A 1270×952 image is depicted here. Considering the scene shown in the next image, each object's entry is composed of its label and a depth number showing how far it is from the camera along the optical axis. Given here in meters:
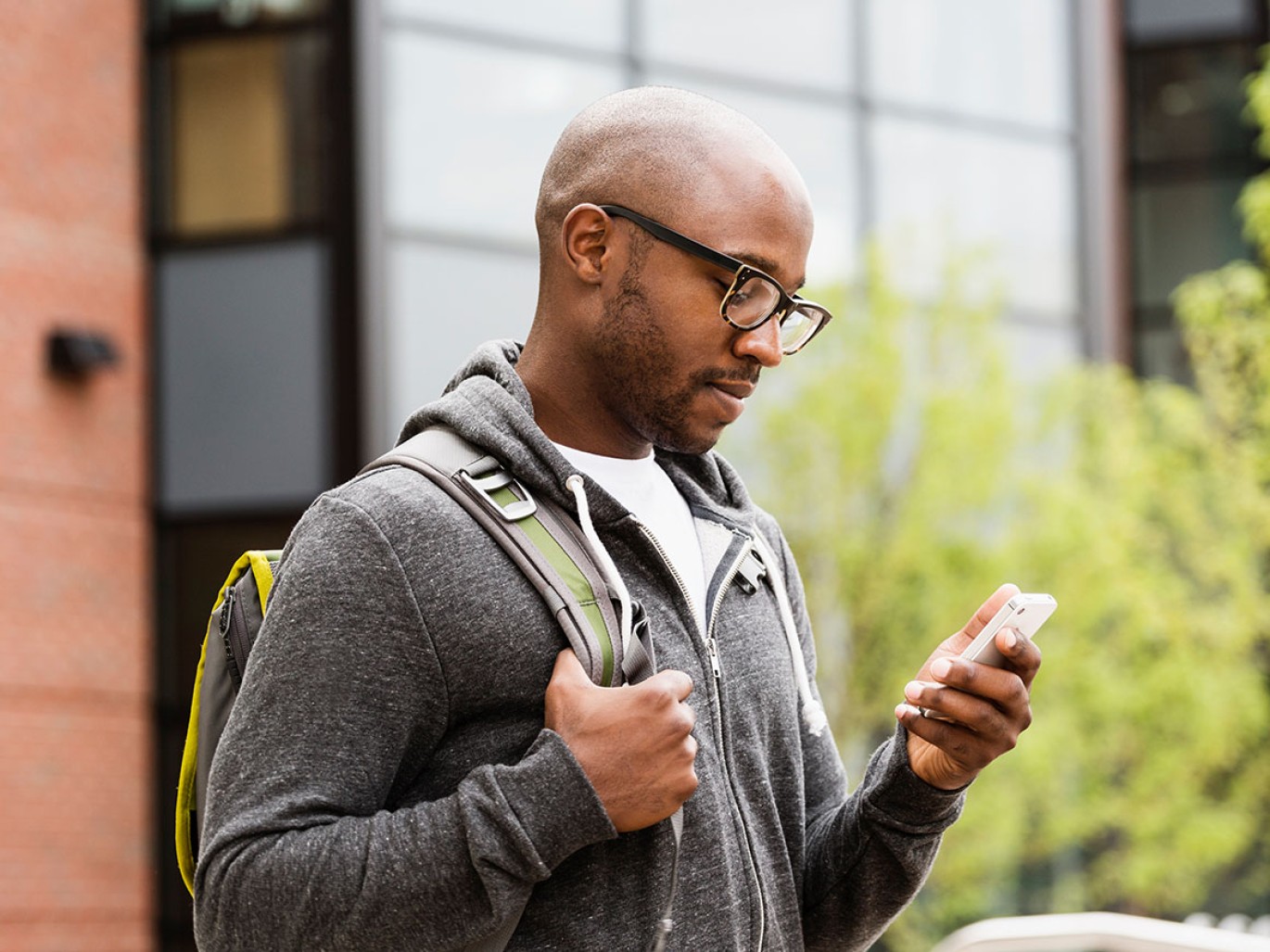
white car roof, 4.96
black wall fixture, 12.39
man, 1.97
